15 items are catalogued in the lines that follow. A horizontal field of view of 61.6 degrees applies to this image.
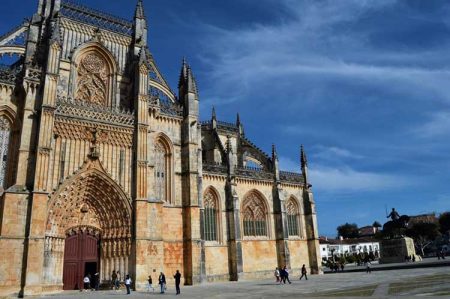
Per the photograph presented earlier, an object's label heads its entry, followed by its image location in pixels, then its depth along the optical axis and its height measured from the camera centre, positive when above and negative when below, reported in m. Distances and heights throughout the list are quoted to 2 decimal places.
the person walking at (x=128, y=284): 20.98 -1.36
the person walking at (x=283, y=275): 25.10 -1.52
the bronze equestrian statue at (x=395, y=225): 40.94 +2.23
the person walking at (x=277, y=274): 27.12 -1.57
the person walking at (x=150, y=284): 22.95 -1.57
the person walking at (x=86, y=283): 22.84 -1.33
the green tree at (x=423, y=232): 70.69 +2.33
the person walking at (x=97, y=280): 23.58 -1.22
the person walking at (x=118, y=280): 22.58 -1.21
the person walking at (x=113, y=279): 23.09 -1.17
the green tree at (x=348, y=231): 124.38 +5.72
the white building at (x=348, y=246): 94.94 +0.66
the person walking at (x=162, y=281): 21.25 -1.31
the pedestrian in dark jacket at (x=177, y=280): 19.98 -1.22
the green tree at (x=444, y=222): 76.48 +4.22
